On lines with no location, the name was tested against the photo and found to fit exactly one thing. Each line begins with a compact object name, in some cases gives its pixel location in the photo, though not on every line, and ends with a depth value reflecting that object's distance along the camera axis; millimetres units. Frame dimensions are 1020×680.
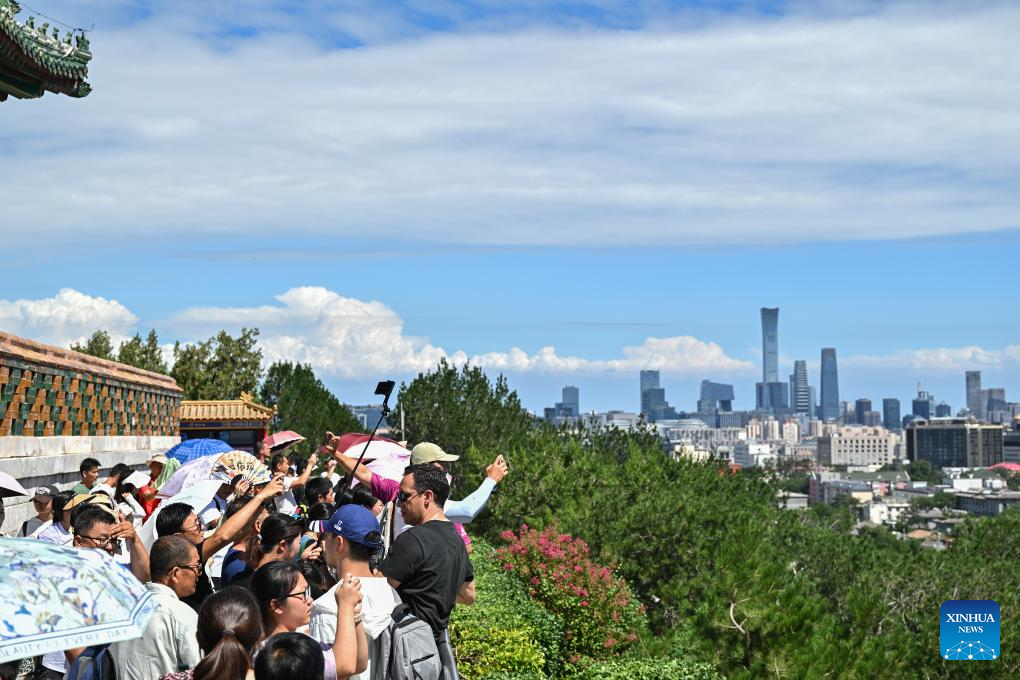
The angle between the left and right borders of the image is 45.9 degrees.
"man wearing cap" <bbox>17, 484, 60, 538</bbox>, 9312
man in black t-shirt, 6051
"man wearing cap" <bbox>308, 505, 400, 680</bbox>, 5793
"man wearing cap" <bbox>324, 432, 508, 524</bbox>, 7500
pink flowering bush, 15438
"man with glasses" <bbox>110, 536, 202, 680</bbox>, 5055
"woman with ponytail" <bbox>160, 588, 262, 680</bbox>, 4738
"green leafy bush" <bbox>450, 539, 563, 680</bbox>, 11367
